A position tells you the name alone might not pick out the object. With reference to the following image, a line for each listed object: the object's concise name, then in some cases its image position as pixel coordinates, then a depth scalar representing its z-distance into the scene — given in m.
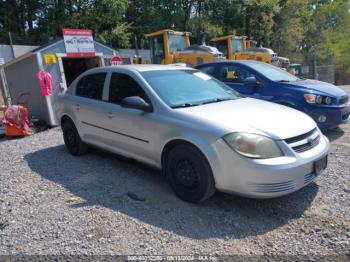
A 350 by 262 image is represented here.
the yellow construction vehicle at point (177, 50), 12.97
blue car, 6.13
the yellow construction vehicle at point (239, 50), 15.82
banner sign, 9.99
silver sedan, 3.34
